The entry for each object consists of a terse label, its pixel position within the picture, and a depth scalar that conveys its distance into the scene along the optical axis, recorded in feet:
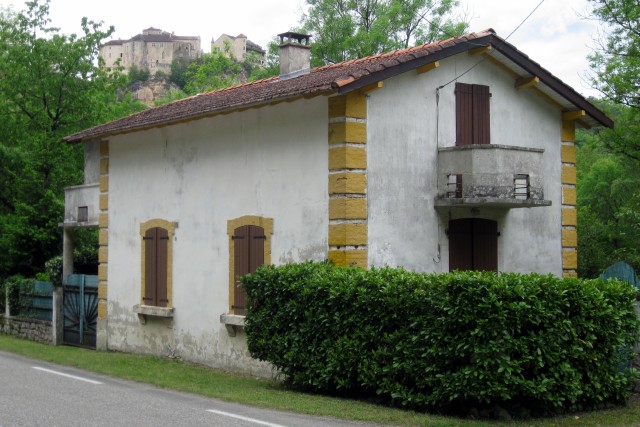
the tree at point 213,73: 160.44
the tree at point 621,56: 81.51
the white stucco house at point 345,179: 45.14
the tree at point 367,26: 121.29
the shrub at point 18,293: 75.77
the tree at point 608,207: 85.56
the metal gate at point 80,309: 67.15
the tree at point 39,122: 81.56
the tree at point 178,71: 447.01
